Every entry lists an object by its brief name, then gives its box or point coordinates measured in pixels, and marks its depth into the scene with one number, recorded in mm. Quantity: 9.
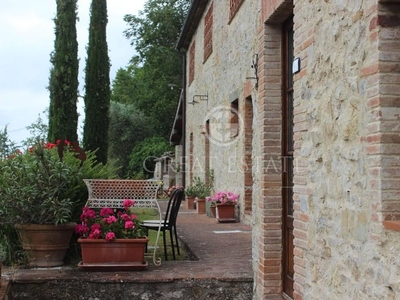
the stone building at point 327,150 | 2305
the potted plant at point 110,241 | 4629
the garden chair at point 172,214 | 5465
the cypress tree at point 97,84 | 14930
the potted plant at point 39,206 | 4742
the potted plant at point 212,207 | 10188
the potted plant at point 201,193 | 12062
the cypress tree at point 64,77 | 13789
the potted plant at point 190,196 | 13219
